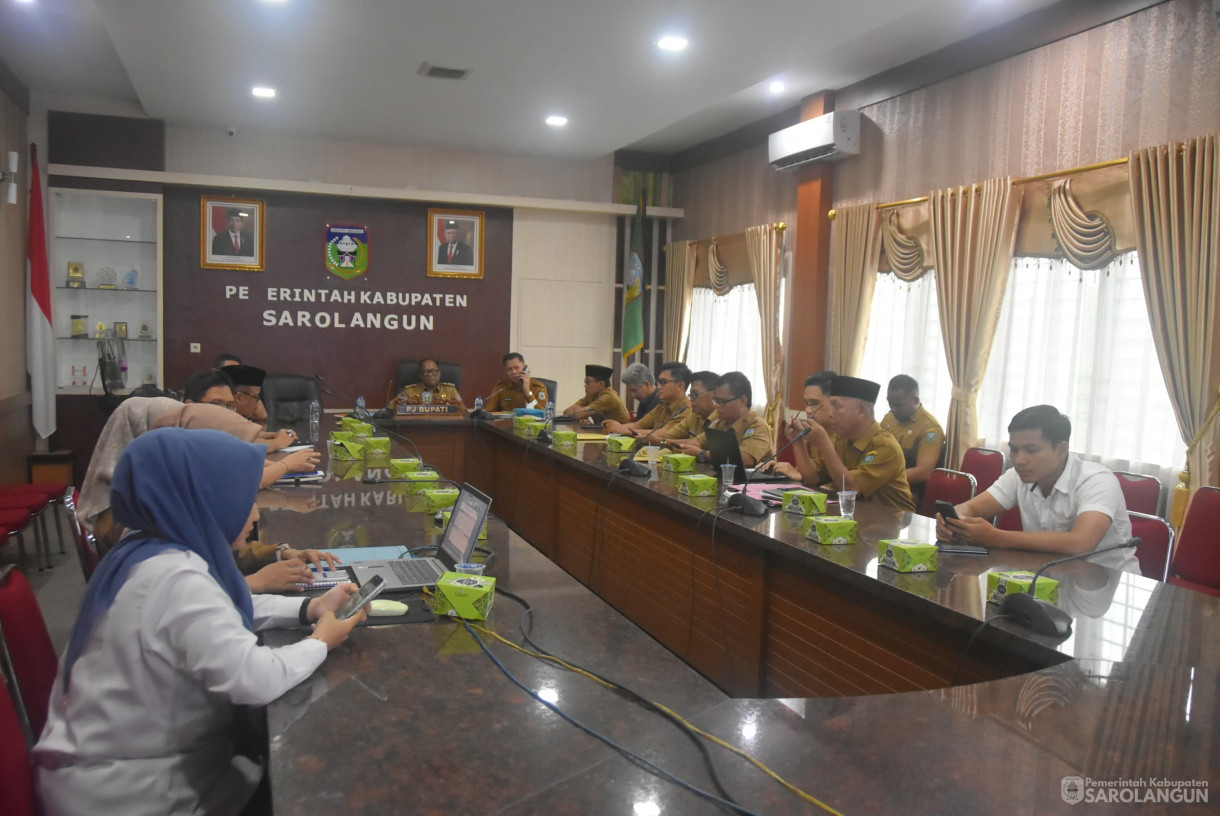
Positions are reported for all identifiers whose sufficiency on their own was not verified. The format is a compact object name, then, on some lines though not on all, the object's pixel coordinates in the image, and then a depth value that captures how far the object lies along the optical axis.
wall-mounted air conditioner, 5.33
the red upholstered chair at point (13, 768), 1.16
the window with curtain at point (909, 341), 4.90
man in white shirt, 2.24
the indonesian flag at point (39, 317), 5.89
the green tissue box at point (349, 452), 3.82
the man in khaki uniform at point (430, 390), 6.64
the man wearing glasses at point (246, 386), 4.77
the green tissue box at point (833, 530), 2.34
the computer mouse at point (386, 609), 1.68
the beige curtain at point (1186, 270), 3.44
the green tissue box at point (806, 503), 2.67
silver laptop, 1.88
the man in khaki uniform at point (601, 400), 6.09
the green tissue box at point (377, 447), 3.88
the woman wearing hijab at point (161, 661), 1.23
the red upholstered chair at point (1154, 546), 2.62
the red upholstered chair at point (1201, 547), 2.80
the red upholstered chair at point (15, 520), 3.69
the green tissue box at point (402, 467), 3.25
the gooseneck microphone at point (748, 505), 2.71
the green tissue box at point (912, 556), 2.04
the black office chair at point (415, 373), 6.94
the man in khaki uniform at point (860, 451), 3.29
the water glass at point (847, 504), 2.60
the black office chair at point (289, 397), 6.02
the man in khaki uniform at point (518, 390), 6.51
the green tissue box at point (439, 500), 2.59
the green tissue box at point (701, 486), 3.01
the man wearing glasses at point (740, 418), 4.12
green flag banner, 7.48
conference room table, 1.03
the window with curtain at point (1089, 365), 3.78
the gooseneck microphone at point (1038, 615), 1.60
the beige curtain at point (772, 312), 6.12
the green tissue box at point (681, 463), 3.53
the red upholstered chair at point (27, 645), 1.48
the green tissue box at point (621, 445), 4.08
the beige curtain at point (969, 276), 4.34
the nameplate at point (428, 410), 5.82
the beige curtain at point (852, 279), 5.27
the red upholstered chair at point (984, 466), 4.09
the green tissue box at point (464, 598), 1.68
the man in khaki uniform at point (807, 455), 3.35
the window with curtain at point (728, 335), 6.50
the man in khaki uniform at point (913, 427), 4.50
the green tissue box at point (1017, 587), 1.77
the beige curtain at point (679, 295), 7.34
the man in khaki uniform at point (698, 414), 4.99
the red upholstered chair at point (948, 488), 3.72
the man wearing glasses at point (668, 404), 5.33
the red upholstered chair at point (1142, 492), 3.21
